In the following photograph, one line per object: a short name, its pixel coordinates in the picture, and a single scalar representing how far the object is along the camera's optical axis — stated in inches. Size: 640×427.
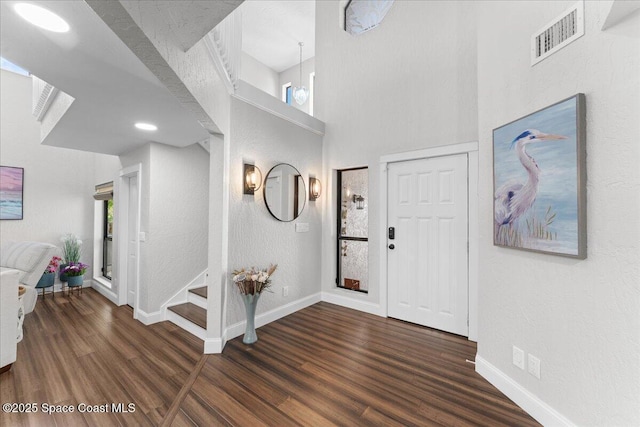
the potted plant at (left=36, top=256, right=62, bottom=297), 182.9
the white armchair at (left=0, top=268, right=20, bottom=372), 92.1
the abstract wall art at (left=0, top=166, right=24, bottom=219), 182.4
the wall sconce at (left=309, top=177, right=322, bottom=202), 150.1
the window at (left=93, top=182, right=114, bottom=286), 215.3
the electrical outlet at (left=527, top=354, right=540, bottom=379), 68.5
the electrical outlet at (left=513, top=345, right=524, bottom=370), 73.0
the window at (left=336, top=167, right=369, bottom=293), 148.5
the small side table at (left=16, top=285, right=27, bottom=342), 109.4
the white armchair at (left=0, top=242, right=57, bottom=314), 145.3
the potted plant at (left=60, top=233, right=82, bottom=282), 199.6
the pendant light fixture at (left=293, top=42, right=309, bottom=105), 200.2
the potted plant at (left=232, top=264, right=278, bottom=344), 106.7
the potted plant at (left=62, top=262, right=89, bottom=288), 195.6
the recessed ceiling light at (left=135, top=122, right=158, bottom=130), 115.3
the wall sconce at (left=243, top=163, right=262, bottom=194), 114.4
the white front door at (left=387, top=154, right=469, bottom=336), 115.7
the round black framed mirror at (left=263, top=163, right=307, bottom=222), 127.1
